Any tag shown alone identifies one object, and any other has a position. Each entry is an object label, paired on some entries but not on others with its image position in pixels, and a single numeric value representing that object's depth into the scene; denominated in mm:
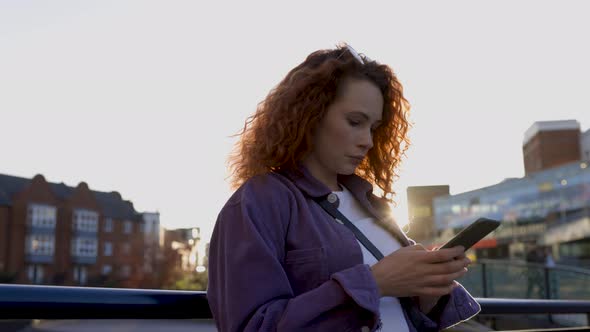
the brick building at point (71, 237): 65375
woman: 1588
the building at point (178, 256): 76312
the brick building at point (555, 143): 77500
